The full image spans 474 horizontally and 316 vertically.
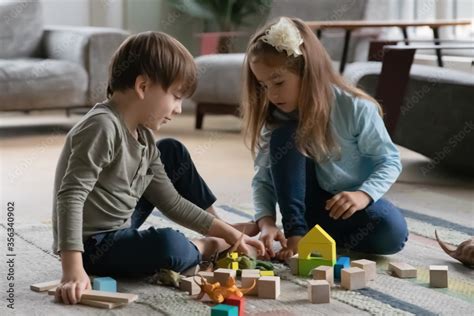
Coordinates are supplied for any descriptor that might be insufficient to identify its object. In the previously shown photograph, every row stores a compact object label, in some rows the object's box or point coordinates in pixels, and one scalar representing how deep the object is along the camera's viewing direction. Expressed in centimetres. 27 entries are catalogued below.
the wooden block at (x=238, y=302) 375
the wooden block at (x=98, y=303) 380
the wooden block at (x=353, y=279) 392
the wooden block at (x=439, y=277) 394
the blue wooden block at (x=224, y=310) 367
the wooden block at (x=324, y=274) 394
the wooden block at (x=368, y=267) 398
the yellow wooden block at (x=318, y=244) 402
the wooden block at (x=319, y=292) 383
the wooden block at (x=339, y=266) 400
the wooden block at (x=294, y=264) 404
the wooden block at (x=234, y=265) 402
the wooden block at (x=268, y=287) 386
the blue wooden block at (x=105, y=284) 386
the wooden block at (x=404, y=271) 402
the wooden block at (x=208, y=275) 390
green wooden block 403
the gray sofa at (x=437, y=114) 509
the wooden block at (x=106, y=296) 380
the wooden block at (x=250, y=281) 389
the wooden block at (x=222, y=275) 387
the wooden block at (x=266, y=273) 396
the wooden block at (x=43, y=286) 391
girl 413
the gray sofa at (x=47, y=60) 659
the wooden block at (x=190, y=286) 389
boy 388
